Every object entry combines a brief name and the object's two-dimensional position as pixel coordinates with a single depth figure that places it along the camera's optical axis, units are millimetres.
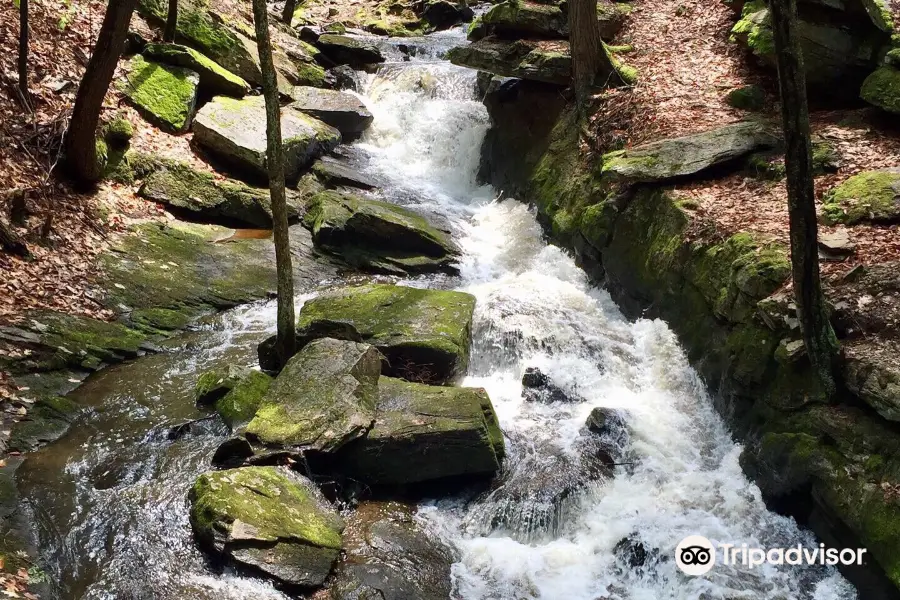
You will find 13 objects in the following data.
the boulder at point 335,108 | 17078
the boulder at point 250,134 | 13336
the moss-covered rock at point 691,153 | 9586
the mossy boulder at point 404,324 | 8875
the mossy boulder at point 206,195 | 12281
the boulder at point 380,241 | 12484
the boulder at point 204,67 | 14094
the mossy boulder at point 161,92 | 13172
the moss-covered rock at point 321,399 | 7094
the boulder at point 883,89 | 8836
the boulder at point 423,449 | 7164
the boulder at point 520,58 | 13578
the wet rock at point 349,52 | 21344
